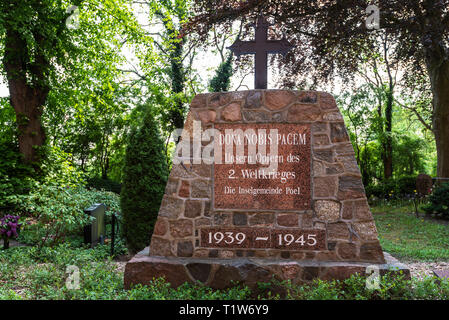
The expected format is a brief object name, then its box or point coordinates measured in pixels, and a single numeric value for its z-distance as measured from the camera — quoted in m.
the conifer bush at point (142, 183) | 6.00
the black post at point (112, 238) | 5.77
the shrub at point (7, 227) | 5.70
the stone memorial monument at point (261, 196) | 3.84
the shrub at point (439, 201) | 9.23
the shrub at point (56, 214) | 5.60
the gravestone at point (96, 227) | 6.19
